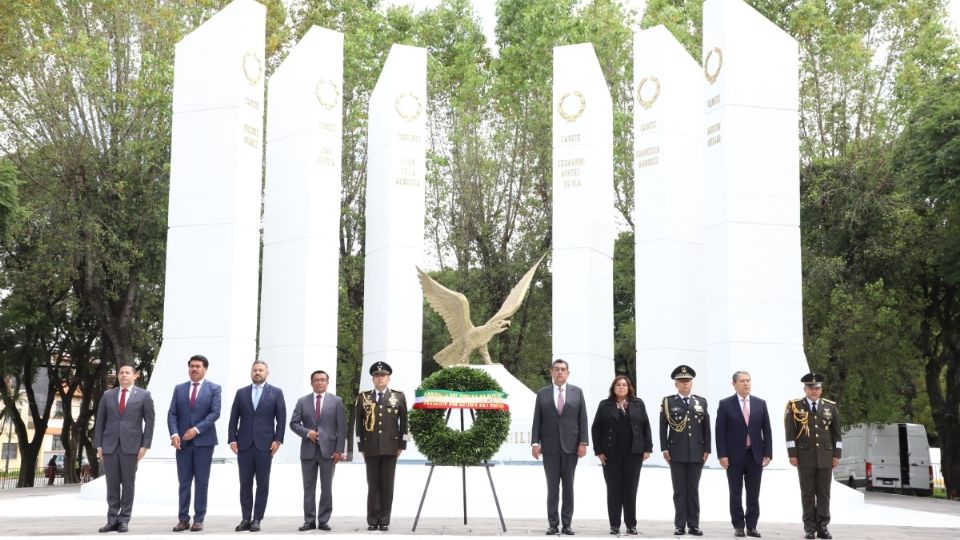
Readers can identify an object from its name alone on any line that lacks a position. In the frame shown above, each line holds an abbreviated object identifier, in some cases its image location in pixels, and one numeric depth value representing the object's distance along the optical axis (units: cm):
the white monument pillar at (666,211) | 1670
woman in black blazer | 907
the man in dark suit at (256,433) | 914
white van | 2670
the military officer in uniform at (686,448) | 917
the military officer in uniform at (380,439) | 919
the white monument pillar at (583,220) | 1750
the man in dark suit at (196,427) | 905
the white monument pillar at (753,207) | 1423
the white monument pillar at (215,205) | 1499
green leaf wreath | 936
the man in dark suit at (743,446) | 909
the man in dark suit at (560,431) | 894
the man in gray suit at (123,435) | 899
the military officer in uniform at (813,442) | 909
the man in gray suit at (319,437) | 917
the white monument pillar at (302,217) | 1688
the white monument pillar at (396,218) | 1783
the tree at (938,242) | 1934
